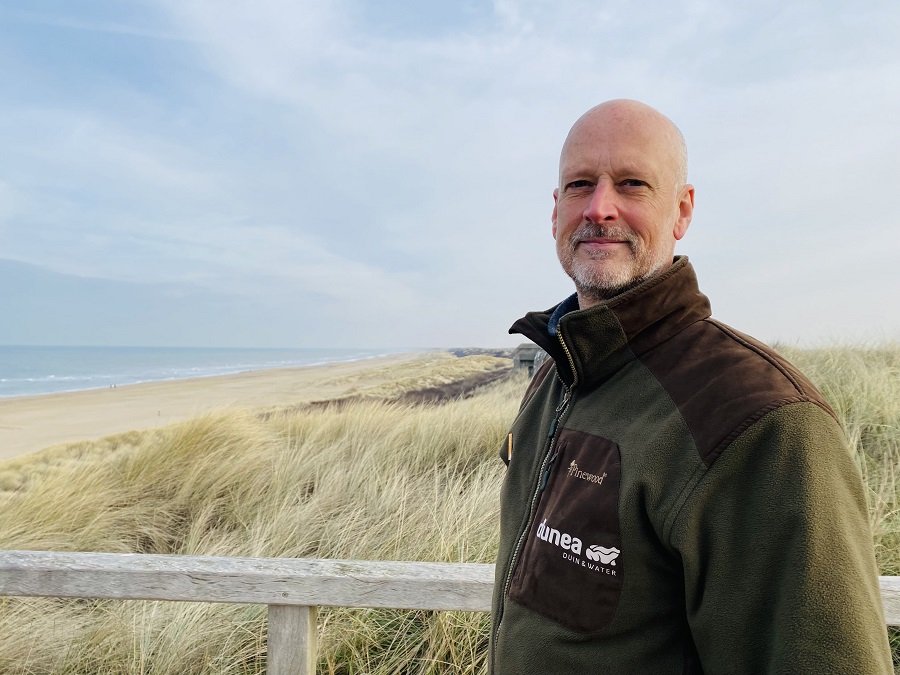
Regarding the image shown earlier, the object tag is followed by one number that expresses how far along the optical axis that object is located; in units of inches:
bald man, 35.6
